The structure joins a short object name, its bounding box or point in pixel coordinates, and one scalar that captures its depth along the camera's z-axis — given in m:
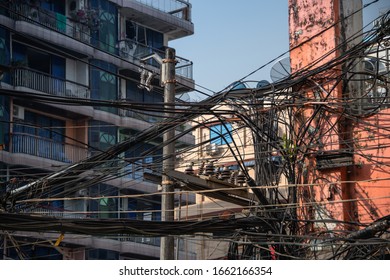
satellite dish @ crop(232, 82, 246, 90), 14.52
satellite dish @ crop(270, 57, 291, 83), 17.44
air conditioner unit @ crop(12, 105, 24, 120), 28.82
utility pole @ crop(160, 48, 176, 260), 15.03
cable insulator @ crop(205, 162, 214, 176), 15.85
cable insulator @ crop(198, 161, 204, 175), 15.98
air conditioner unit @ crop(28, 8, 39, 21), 29.38
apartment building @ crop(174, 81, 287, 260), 14.61
